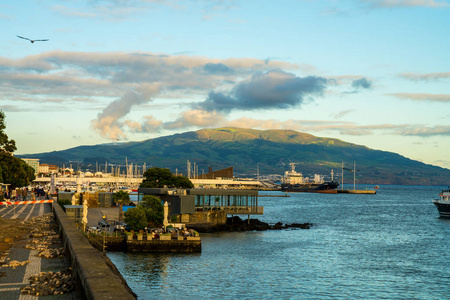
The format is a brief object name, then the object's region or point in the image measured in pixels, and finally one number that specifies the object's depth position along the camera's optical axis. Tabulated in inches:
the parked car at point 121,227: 2360.7
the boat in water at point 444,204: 4859.7
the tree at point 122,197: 3664.1
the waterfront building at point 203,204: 3021.7
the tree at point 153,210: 2650.1
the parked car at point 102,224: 2468.4
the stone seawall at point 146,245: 2107.5
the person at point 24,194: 3869.1
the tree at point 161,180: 5068.9
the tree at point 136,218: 2386.8
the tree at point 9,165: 2592.5
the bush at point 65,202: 3162.9
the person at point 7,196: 3519.2
